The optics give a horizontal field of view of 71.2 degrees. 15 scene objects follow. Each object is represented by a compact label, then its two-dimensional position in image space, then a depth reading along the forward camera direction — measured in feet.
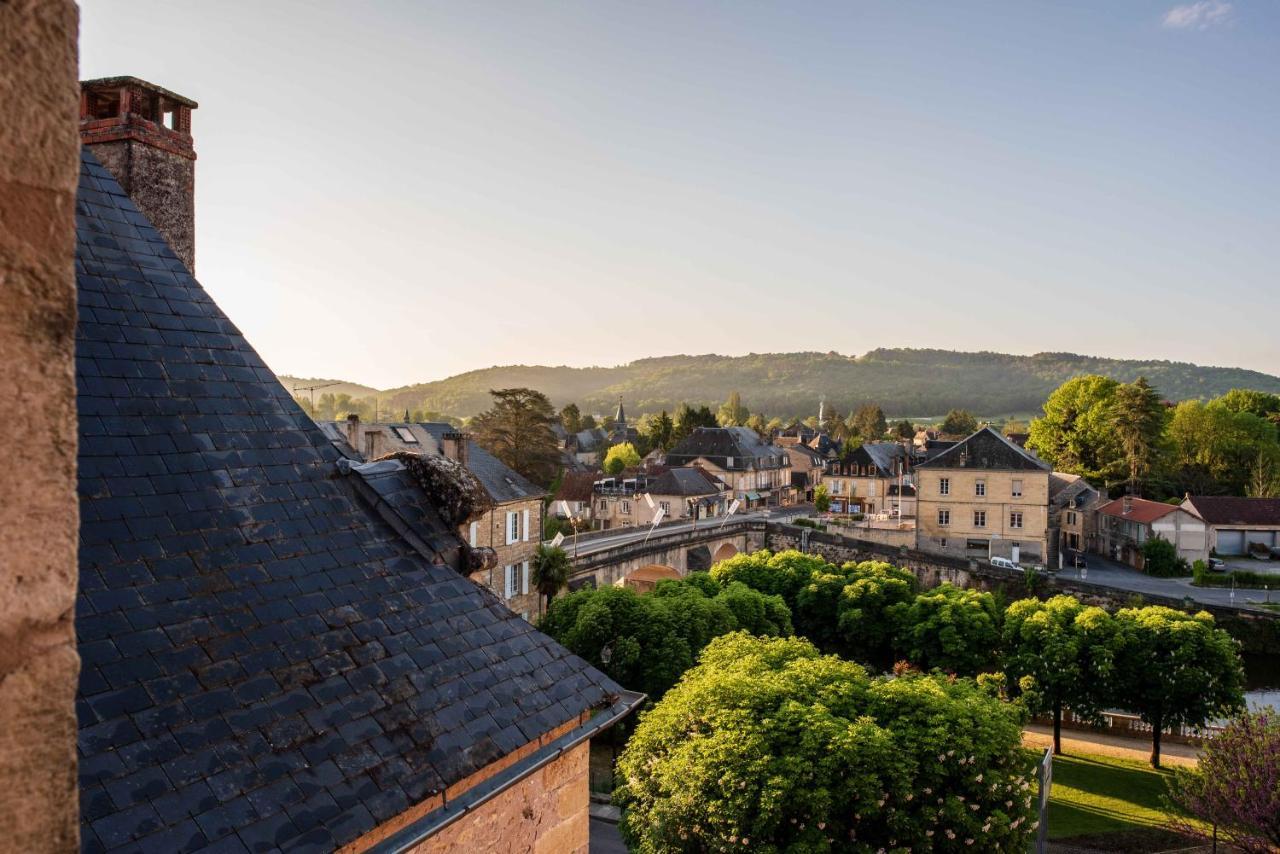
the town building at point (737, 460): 254.47
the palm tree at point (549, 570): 116.57
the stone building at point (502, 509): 108.99
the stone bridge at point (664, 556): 133.18
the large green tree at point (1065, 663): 93.71
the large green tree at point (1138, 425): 216.74
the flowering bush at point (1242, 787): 57.06
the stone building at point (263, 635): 15.08
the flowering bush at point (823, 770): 47.09
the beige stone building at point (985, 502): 172.55
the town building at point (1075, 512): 210.79
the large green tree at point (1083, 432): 228.63
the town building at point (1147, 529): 184.55
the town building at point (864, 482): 258.78
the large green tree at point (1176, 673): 89.66
